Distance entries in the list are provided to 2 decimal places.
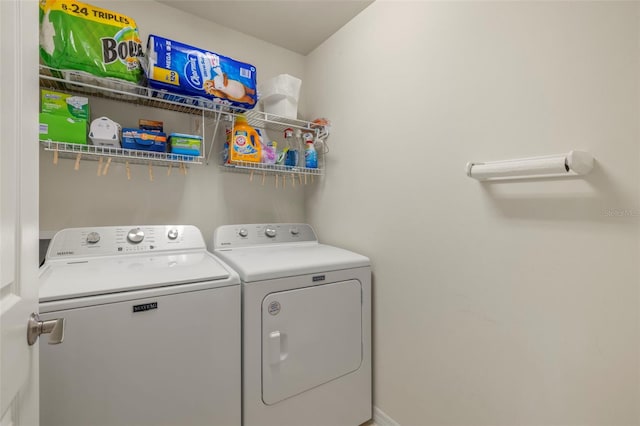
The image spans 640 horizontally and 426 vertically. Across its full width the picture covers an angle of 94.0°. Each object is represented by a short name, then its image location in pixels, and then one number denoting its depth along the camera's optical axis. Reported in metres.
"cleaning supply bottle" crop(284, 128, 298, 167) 2.05
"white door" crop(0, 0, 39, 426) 0.50
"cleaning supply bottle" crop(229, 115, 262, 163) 1.75
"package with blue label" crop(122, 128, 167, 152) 1.49
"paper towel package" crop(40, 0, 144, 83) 1.22
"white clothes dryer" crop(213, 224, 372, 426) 1.34
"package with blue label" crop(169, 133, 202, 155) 1.60
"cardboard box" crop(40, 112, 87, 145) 1.28
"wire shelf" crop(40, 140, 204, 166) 1.32
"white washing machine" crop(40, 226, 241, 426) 0.99
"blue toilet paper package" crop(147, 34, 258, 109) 1.43
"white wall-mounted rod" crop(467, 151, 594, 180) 0.95
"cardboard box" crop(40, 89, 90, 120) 1.30
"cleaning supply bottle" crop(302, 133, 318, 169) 2.06
